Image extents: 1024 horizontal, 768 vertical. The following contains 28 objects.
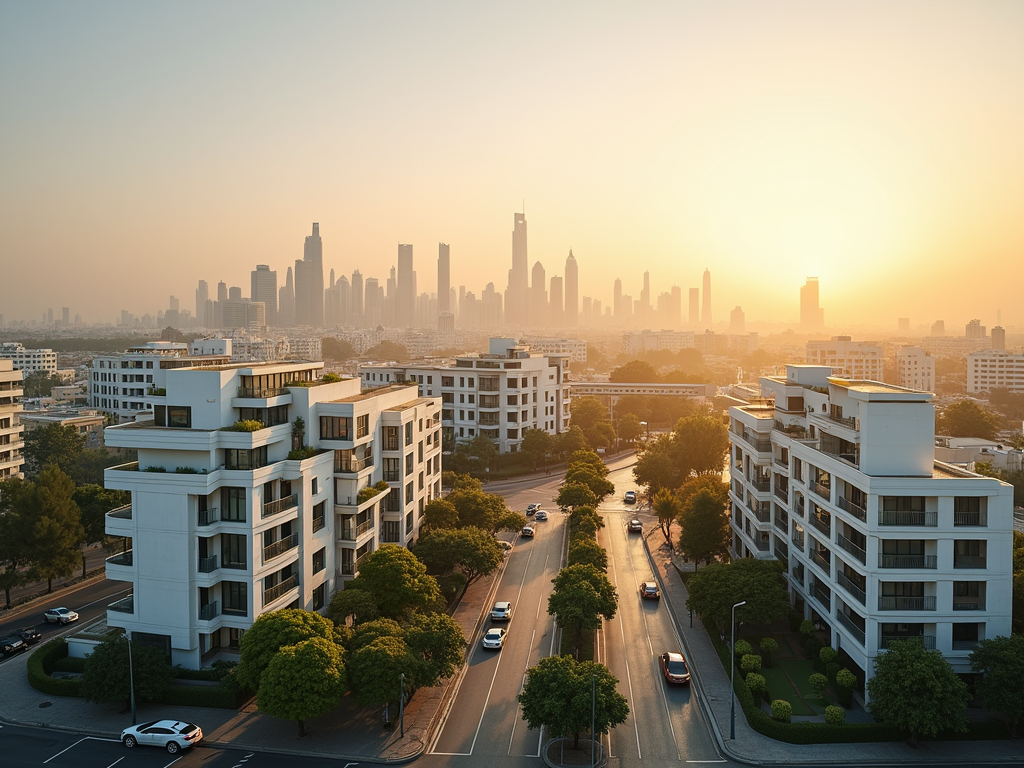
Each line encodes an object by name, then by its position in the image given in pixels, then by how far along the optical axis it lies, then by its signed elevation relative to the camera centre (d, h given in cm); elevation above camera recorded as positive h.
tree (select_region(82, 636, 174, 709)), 2873 -1256
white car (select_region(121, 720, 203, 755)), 2628 -1367
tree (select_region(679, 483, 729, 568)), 4594 -1110
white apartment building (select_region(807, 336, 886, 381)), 14588 -175
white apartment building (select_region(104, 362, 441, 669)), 3075 -662
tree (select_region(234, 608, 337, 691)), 2797 -1093
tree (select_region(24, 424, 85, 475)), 6869 -900
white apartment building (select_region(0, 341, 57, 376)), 15473 -156
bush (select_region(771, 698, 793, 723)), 2769 -1351
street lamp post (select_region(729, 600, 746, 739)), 2697 -1353
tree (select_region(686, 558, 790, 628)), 3409 -1134
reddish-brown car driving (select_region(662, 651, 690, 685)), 3200 -1401
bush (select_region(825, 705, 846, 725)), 2712 -1338
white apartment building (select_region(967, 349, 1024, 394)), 14725 -450
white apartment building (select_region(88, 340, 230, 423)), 9312 -345
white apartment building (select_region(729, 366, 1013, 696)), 2877 -759
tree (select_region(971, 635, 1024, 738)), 2598 -1154
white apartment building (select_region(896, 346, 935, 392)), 15112 -352
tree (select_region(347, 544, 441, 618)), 3438 -1084
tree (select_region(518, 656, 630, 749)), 2517 -1204
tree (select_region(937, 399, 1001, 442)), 9131 -902
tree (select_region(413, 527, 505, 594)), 4103 -1113
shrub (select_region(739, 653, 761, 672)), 3128 -1318
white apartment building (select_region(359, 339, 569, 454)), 8306 -455
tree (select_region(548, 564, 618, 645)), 3325 -1144
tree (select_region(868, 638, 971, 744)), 2555 -1206
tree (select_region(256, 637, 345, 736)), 2619 -1184
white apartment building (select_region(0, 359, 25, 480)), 5862 -570
